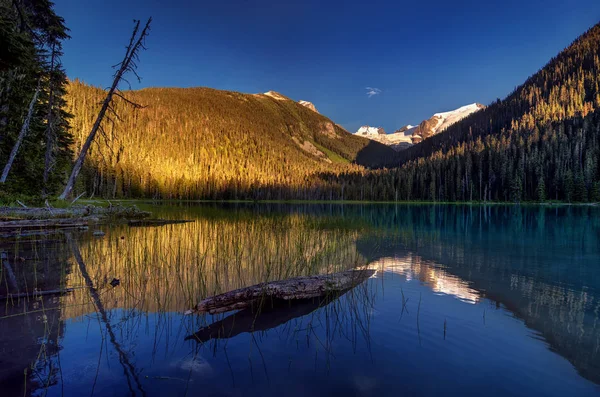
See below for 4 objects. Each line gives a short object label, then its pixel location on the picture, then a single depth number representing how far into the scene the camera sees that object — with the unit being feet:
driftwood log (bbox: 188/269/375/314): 23.88
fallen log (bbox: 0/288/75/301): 24.02
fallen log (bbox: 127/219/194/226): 84.71
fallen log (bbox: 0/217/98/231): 54.75
